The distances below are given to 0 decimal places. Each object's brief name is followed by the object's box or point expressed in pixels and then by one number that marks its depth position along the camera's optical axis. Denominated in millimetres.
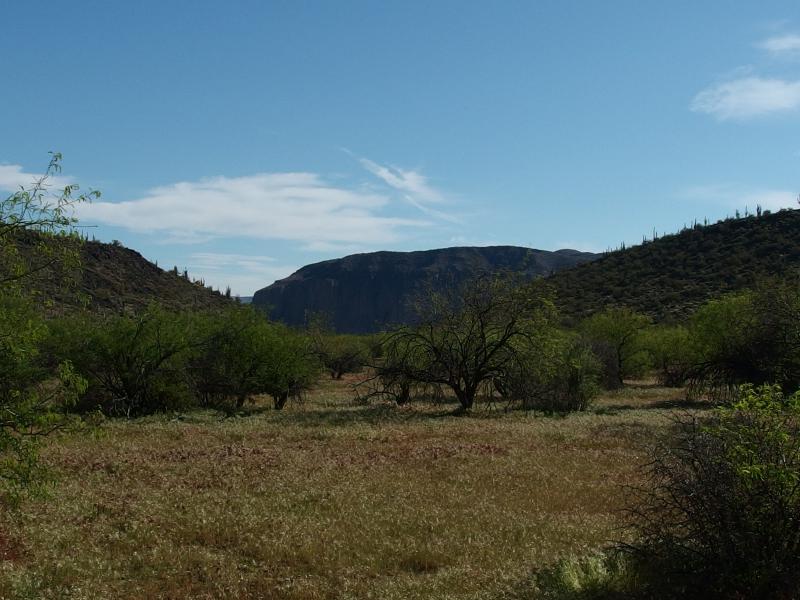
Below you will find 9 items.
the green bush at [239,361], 38781
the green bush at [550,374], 34875
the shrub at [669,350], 56903
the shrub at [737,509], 8023
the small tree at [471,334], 35625
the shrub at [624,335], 63531
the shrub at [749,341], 34125
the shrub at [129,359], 34125
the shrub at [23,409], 9547
